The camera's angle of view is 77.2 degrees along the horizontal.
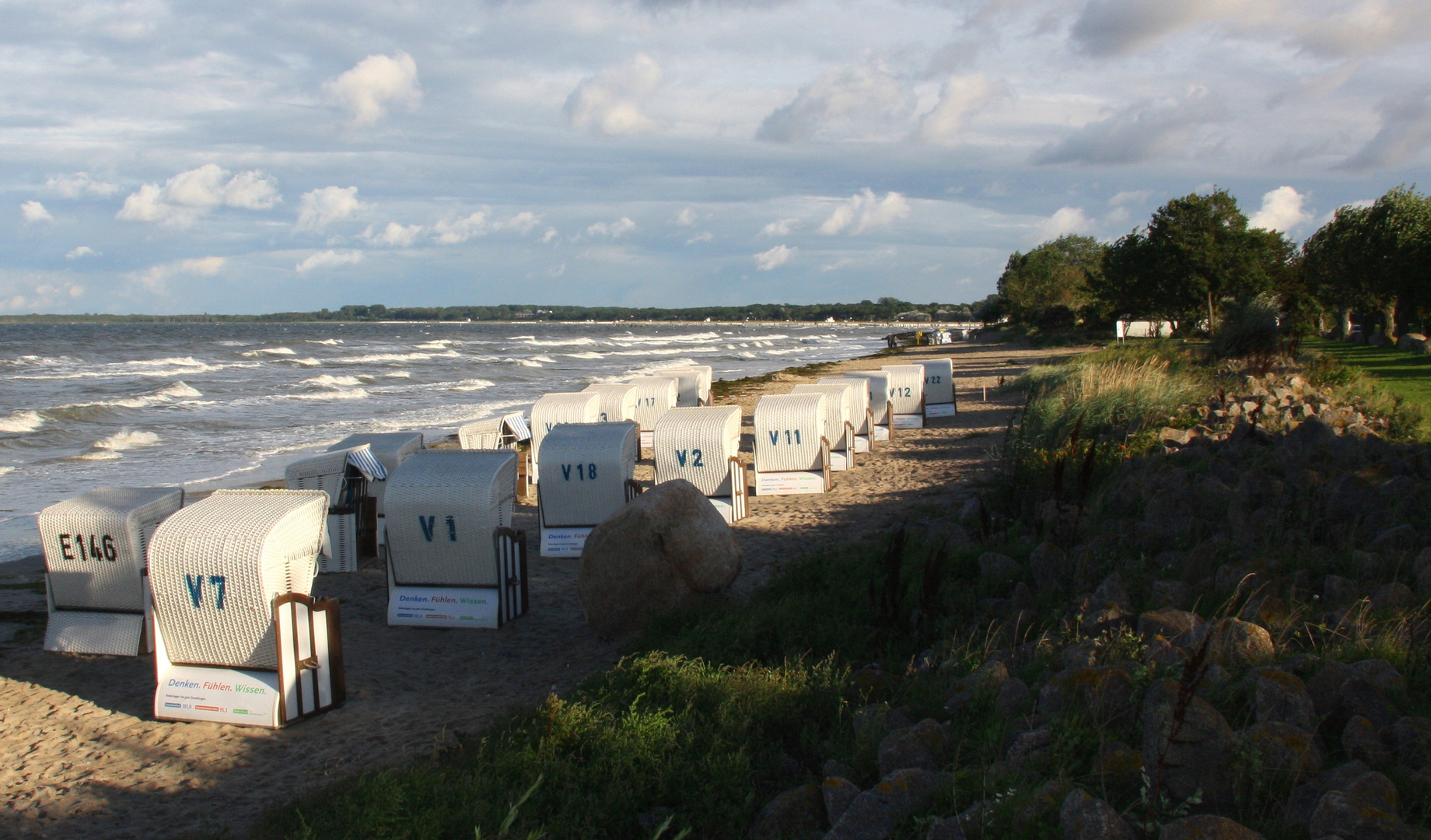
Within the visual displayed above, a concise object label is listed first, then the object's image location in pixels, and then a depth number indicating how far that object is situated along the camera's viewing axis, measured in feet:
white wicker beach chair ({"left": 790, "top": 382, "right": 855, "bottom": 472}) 52.60
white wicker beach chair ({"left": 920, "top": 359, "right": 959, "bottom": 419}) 75.15
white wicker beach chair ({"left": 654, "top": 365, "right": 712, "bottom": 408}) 70.23
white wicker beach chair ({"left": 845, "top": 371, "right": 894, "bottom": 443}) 65.77
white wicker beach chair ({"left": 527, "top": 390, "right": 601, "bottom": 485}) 49.70
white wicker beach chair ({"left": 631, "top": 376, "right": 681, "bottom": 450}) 61.21
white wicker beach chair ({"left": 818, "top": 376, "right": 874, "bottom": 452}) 60.75
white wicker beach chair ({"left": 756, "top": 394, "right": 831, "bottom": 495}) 46.16
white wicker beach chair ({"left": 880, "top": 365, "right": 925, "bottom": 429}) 71.56
